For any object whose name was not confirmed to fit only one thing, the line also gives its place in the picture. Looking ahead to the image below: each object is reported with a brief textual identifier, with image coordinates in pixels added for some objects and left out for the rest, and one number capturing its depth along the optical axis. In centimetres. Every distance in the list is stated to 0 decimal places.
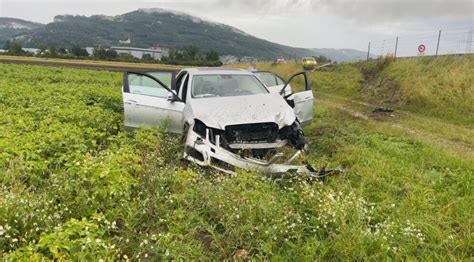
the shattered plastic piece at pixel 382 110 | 1255
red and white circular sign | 2093
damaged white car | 521
